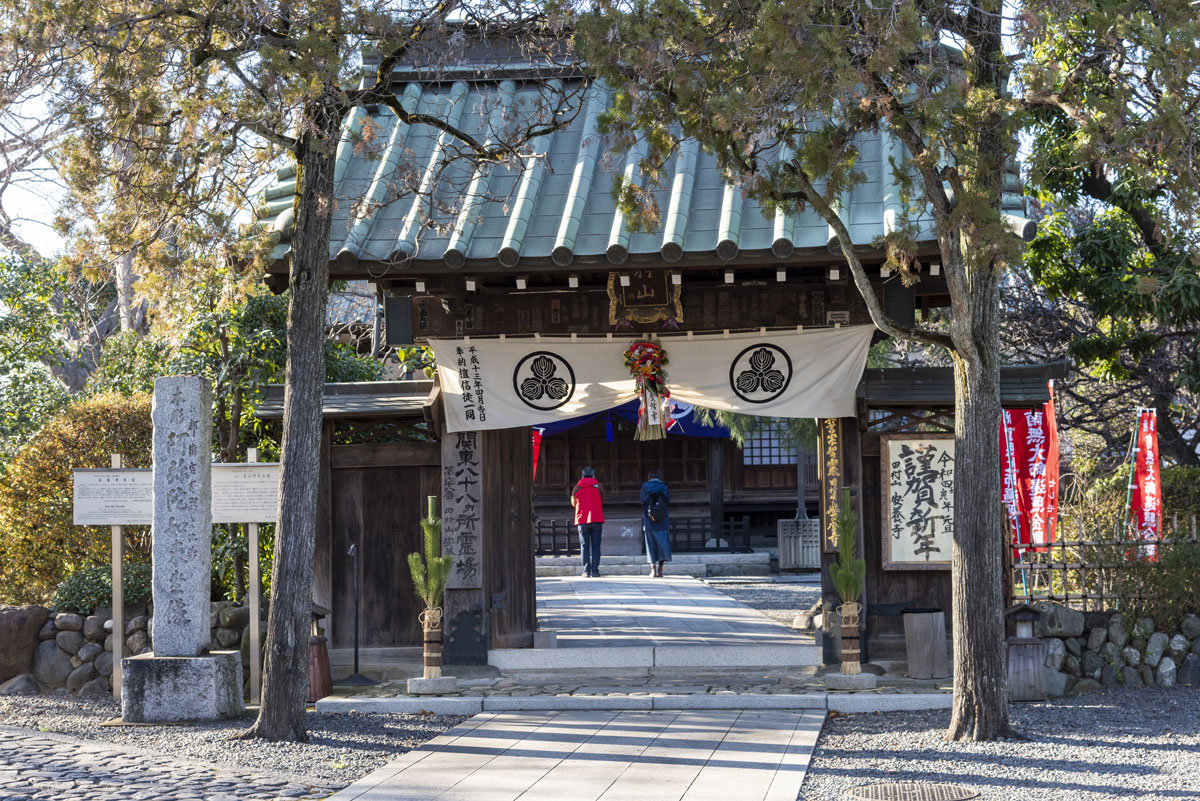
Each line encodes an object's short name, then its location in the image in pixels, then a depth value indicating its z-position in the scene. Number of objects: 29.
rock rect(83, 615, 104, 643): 10.75
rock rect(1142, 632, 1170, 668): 10.22
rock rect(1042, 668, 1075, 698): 9.76
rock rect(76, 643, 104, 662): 10.67
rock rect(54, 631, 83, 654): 10.72
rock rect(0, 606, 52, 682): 10.65
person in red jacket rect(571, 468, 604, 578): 18.86
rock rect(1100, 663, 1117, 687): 10.13
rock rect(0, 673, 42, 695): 10.52
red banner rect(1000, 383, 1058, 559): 12.40
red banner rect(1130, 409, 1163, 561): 11.66
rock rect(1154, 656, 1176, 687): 10.12
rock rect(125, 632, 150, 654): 10.61
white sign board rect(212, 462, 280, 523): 10.02
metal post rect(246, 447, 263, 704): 9.66
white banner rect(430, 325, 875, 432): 10.38
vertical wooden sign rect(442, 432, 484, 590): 10.53
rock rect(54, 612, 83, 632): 10.75
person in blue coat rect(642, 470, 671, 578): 18.89
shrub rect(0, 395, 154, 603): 11.53
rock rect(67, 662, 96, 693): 10.57
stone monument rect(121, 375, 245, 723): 8.82
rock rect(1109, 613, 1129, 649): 10.25
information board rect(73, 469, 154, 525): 9.98
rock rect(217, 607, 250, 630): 10.47
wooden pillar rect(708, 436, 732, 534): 23.09
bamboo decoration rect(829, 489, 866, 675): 9.39
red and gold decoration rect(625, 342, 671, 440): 10.41
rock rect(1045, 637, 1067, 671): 10.02
